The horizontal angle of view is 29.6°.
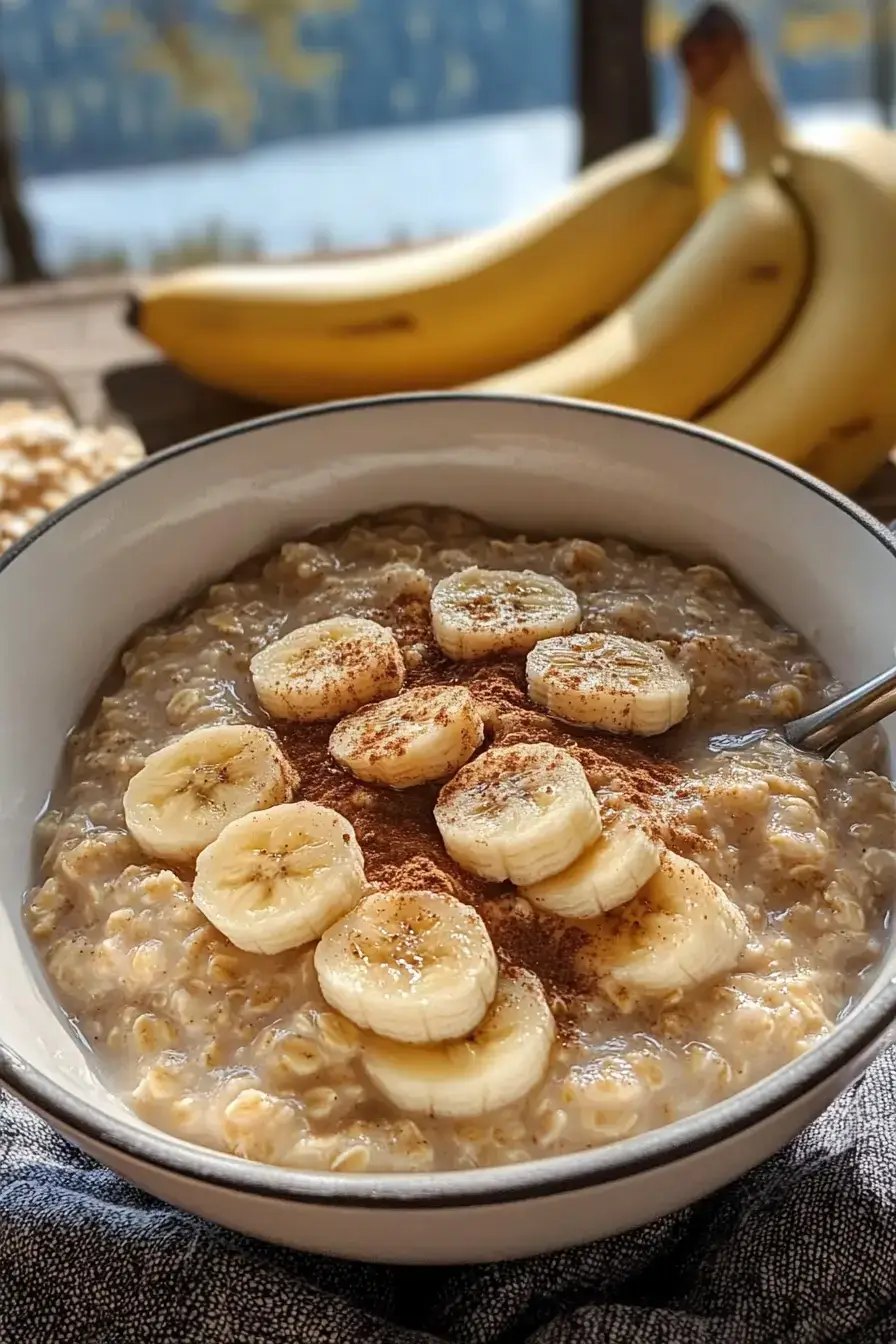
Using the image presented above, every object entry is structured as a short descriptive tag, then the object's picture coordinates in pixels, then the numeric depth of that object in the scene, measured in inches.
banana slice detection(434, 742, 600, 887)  10.8
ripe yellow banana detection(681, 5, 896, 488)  15.6
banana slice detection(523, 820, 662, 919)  10.7
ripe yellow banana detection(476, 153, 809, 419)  16.3
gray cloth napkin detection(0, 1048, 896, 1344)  9.9
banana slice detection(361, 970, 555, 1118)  9.9
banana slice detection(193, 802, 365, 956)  10.7
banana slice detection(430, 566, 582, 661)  12.8
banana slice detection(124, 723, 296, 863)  11.5
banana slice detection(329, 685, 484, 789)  11.7
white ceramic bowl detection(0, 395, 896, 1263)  8.8
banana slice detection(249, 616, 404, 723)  12.5
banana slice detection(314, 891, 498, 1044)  10.1
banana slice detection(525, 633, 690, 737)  12.1
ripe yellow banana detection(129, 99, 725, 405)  18.5
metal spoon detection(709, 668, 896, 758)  11.7
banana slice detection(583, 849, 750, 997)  10.5
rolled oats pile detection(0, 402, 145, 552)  16.1
